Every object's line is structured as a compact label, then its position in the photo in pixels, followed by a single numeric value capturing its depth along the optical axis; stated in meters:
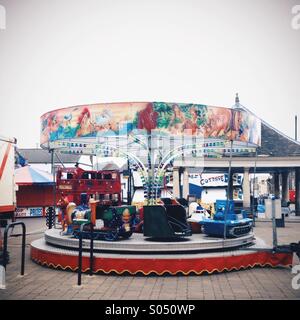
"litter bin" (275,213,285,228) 19.95
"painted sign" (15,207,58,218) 25.84
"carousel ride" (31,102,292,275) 8.40
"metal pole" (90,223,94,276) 8.15
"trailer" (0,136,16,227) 10.34
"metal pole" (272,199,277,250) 9.01
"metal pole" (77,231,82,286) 7.35
